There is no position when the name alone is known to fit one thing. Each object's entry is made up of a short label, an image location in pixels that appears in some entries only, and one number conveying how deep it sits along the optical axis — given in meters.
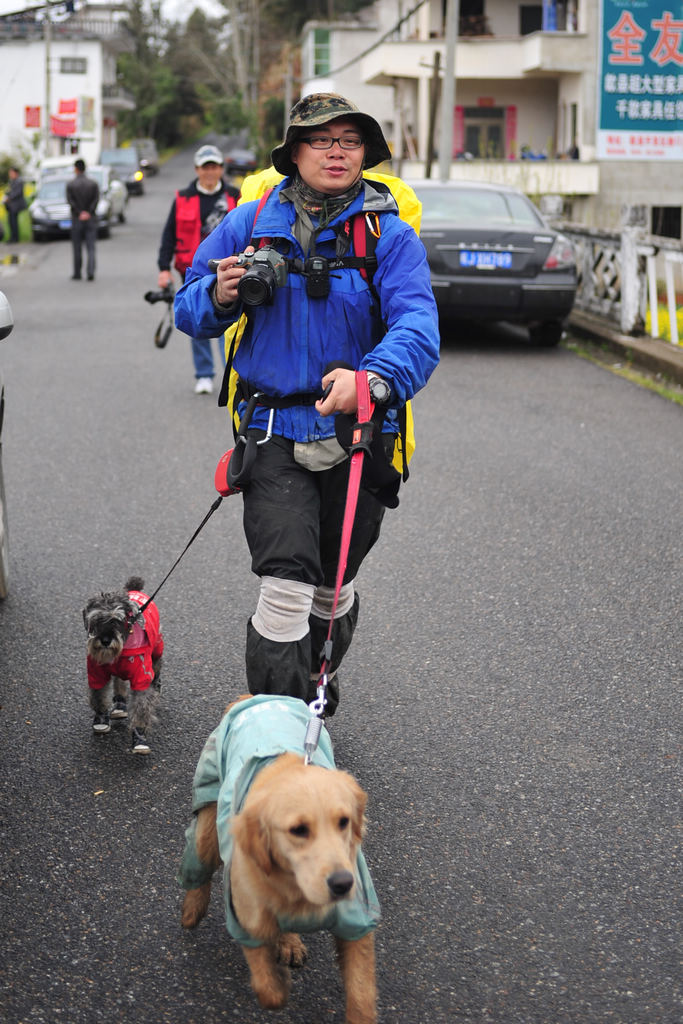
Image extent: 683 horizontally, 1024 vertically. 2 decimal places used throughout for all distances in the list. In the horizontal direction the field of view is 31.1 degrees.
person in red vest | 10.15
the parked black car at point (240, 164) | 60.53
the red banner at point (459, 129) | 45.16
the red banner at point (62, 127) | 62.72
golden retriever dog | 2.44
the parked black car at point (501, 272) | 12.71
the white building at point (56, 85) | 62.38
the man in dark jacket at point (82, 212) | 21.19
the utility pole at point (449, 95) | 21.94
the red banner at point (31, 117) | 61.51
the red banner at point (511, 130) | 44.69
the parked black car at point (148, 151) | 69.19
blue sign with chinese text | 37.41
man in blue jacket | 3.44
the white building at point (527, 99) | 40.00
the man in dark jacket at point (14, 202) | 32.12
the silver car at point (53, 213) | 31.45
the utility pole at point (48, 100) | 53.64
